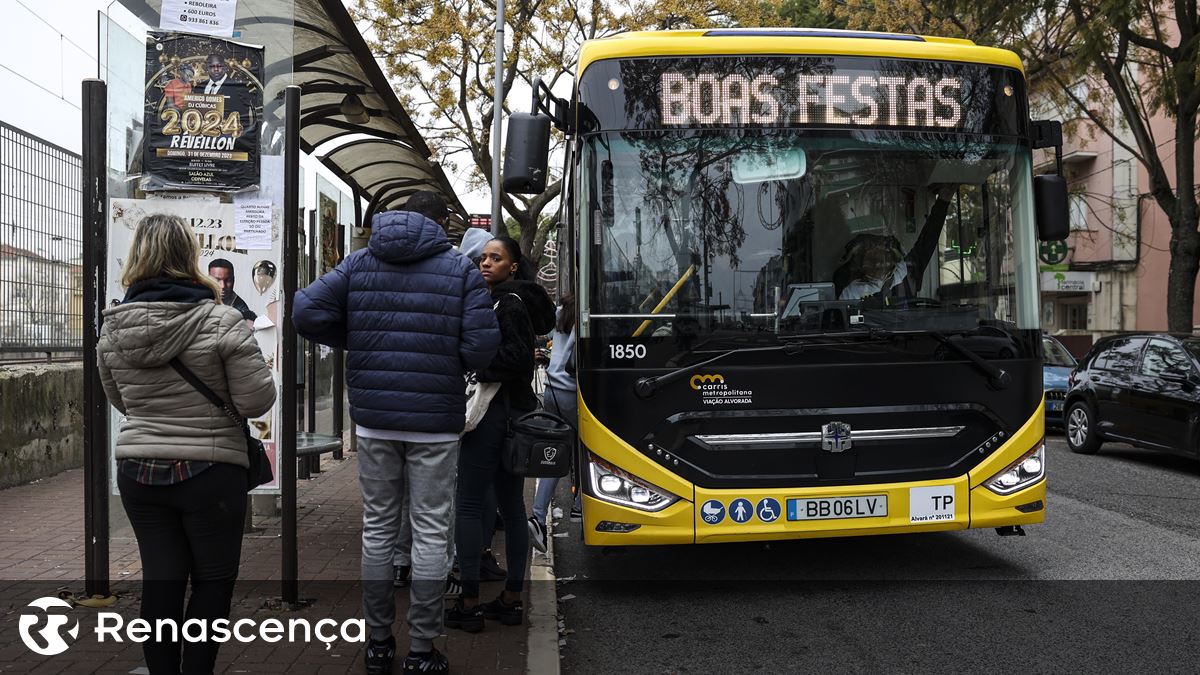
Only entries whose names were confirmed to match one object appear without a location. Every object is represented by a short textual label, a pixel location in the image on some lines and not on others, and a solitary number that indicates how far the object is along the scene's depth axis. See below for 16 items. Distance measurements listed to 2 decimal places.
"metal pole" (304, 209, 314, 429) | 9.48
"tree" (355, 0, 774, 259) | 24.59
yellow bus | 5.73
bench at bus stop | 6.10
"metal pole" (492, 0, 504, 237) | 19.84
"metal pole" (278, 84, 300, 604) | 5.27
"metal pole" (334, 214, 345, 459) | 10.53
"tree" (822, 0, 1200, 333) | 15.62
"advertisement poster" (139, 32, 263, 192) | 5.57
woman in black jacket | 4.86
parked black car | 11.21
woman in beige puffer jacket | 3.56
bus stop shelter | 5.29
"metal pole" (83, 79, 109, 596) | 5.27
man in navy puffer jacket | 4.13
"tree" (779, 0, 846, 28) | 28.48
